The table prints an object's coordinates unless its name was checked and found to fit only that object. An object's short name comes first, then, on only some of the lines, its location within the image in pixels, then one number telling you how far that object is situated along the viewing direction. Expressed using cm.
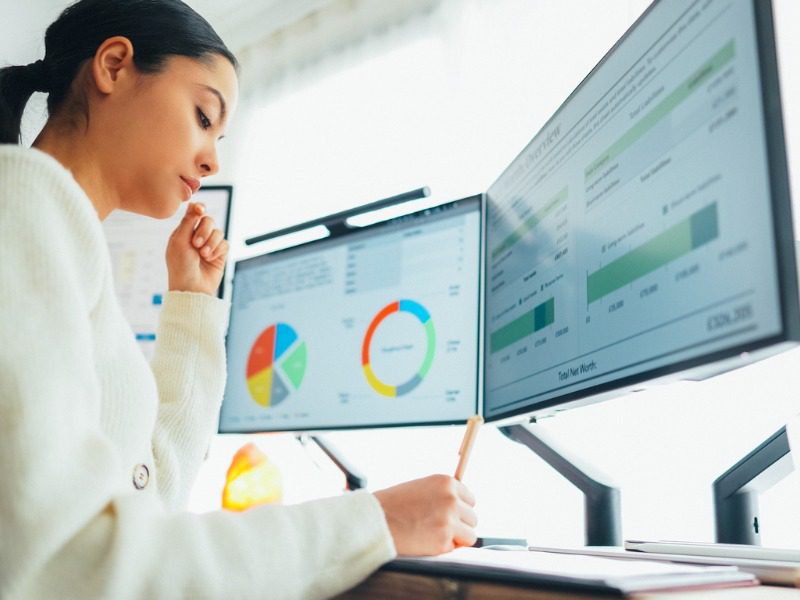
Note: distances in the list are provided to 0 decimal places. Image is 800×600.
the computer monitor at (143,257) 208
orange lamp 147
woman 52
